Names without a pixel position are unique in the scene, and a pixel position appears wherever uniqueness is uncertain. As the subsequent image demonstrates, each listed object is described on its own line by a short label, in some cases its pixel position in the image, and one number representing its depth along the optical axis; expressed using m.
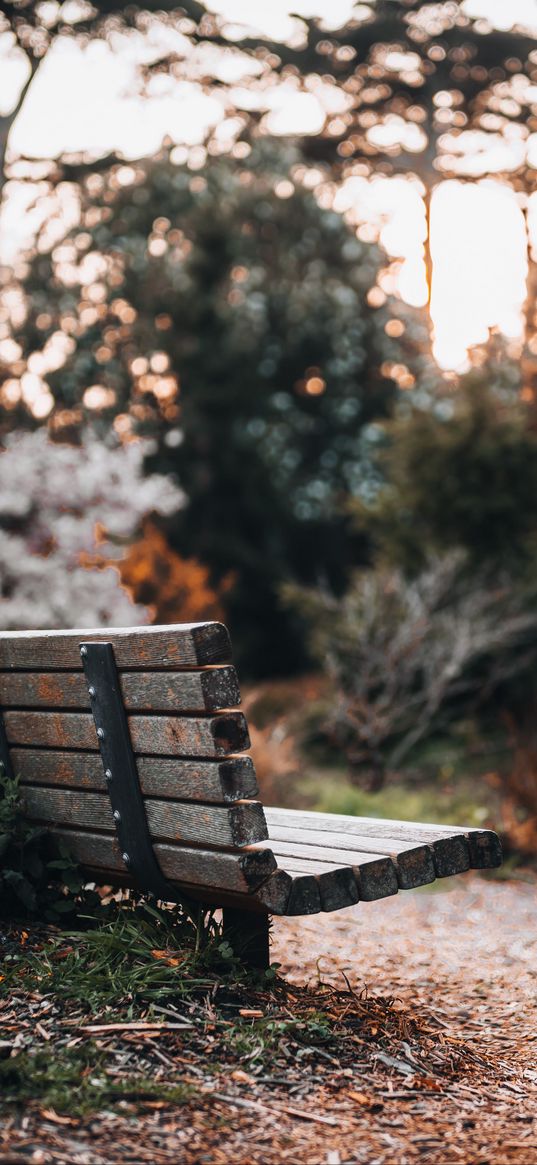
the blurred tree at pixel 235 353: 15.48
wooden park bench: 2.57
